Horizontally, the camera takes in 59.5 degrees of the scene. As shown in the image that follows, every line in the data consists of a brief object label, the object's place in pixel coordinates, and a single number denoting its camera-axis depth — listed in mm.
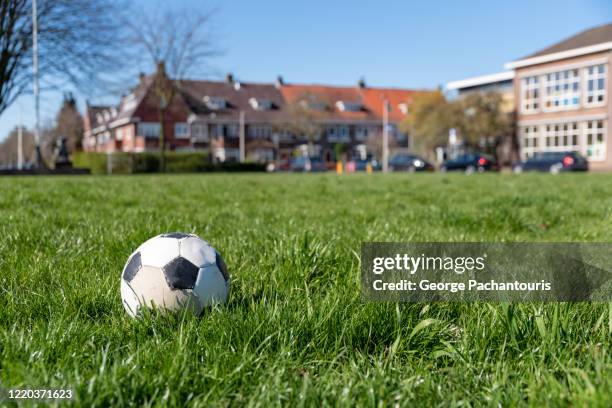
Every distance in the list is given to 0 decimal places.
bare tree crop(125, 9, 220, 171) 36156
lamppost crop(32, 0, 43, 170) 24788
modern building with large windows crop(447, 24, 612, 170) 43219
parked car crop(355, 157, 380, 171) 45219
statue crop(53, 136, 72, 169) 50662
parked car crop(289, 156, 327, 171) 44625
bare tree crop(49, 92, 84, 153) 67250
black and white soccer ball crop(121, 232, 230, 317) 2322
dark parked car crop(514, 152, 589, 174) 33875
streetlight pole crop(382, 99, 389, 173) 39781
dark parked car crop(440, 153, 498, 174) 37469
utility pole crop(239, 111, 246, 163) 59312
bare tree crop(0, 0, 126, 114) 25266
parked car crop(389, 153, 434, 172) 41406
